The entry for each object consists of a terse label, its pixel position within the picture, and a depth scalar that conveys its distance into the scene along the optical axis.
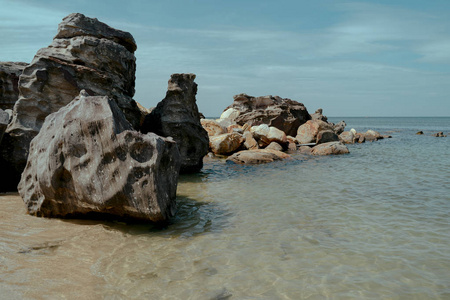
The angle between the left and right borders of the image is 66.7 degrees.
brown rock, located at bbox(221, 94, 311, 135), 25.72
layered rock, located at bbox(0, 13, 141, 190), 8.85
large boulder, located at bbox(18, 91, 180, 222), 5.61
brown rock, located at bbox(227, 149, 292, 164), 15.28
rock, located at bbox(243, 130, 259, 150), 19.18
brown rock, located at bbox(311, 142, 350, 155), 19.09
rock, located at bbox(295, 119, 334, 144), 23.42
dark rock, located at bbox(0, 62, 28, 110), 12.66
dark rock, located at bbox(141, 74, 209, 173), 12.16
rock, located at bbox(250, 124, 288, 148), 20.23
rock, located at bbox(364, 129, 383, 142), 31.34
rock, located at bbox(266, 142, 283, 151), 19.59
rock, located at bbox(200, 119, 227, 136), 21.06
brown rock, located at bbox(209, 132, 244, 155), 18.02
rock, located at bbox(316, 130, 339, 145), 22.55
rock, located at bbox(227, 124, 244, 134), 22.81
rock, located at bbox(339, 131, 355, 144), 28.11
